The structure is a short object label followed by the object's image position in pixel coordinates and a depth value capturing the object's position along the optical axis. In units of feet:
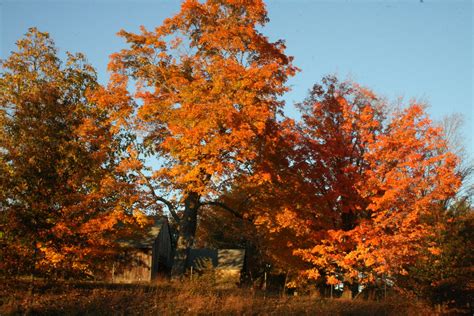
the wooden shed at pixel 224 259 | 134.74
